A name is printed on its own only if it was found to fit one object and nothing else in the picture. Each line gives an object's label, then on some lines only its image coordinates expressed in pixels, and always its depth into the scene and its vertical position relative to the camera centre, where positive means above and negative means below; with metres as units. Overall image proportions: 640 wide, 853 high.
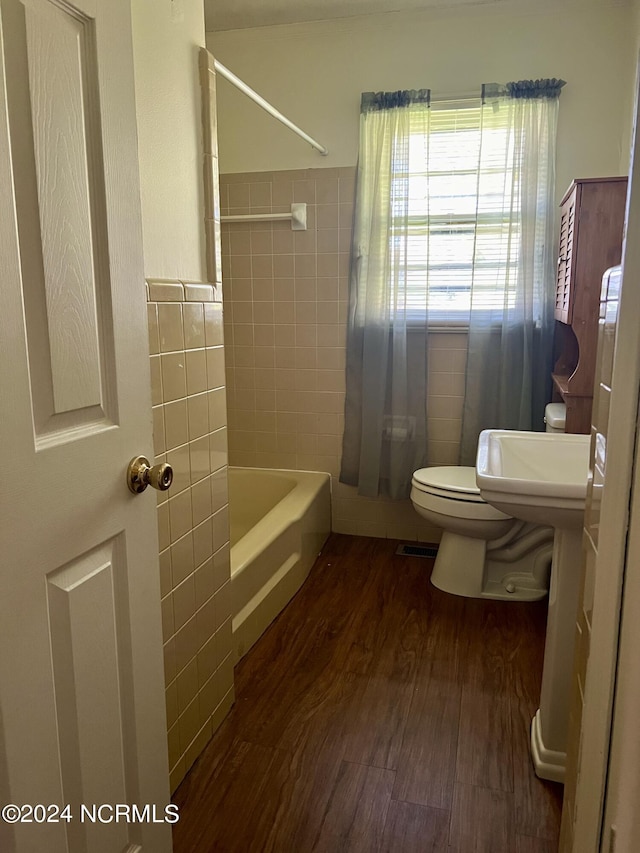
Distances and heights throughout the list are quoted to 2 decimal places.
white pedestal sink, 1.49 -0.49
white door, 0.81 -0.18
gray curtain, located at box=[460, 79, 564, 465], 2.64 +0.14
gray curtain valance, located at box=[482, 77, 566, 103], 2.61 +0.90
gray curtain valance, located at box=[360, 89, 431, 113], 2.73 +0.89
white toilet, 2.56 -1.00
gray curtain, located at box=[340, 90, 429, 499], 2.79 -0.06
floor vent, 3.04 -1.17
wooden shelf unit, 2.16 +0.16
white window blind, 2.72 +0.42
